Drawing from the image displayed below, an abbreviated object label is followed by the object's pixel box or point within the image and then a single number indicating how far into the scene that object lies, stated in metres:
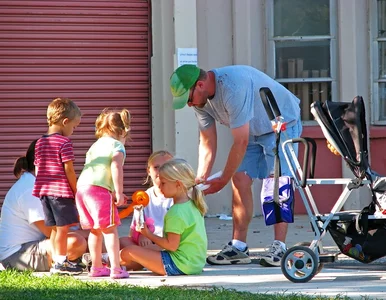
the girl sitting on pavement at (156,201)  14.80
